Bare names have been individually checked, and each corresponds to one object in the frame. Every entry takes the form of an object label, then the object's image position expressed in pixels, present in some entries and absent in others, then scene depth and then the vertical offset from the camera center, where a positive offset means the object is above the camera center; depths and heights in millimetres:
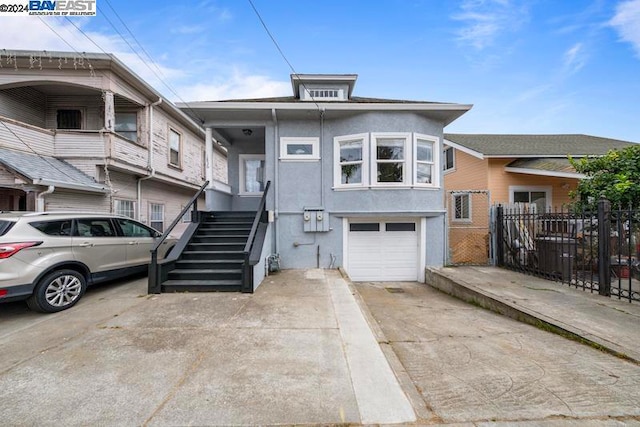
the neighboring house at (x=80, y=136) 6969 +2545
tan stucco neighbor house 10016 +1919
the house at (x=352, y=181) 7238 +1052
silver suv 3860 -644
